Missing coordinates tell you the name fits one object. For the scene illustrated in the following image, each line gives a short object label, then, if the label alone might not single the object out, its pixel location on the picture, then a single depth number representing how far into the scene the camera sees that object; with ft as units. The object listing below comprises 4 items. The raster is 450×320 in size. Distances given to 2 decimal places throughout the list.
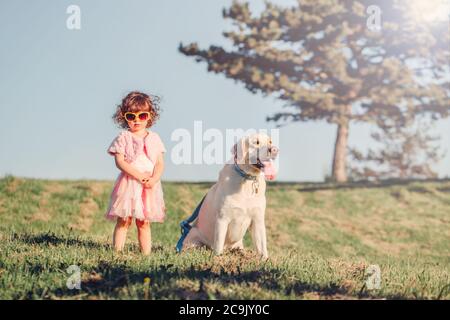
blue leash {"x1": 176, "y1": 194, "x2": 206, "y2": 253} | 23.47
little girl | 20.34
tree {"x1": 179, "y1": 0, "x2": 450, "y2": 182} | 72.79
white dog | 19.63
